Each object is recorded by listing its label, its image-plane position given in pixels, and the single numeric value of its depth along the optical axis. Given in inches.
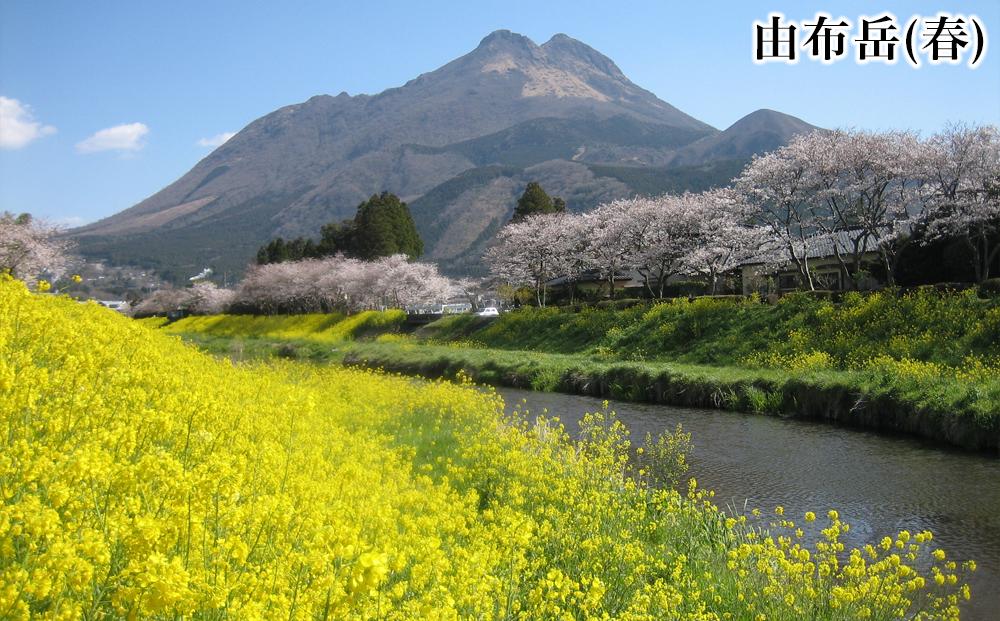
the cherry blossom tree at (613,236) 1733.5
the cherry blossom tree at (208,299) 3161.9
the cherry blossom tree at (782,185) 1133.7
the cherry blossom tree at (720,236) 1526.8
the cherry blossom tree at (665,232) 1642.5
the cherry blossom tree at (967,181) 1012.5
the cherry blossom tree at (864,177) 1014.4
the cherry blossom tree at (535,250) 1951.3
